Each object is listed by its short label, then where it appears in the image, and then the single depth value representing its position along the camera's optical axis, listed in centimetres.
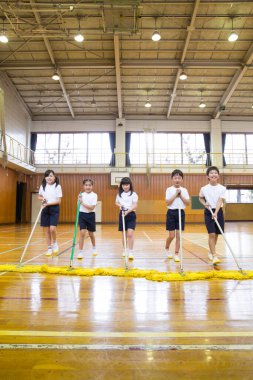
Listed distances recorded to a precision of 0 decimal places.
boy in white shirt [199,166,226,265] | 378
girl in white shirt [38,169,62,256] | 440
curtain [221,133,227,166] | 1783
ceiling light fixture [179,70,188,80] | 1389
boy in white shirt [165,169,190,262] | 390
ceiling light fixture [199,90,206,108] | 1673
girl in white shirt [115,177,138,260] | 420
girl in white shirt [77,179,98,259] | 428
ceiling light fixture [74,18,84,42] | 1132
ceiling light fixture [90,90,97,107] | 1642
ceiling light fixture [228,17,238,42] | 1155
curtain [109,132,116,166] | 1790
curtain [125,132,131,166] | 1769
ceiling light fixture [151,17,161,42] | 1162
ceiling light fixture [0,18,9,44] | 1102
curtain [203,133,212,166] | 1778
